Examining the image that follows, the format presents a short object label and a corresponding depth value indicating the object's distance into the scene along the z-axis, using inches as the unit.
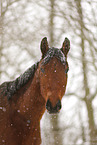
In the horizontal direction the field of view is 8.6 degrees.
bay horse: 227.5
